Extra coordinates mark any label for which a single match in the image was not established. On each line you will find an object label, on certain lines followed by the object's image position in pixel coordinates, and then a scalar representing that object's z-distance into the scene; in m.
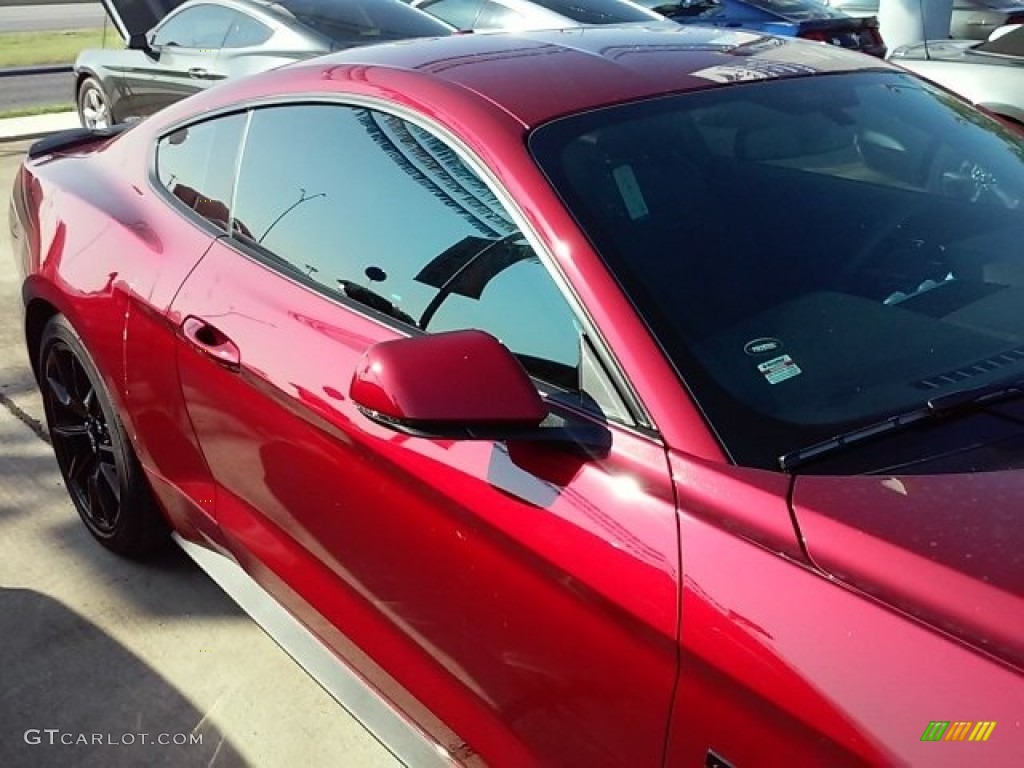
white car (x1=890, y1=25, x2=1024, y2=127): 5.89
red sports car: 1.43
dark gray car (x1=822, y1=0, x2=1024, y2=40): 13.38
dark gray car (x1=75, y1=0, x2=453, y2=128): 7.22
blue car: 9.41
